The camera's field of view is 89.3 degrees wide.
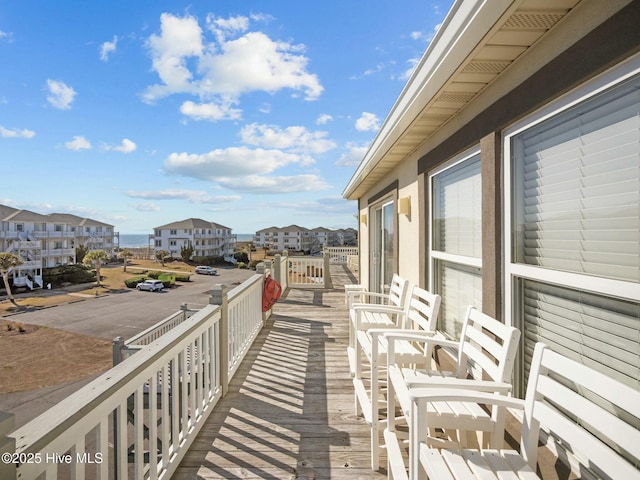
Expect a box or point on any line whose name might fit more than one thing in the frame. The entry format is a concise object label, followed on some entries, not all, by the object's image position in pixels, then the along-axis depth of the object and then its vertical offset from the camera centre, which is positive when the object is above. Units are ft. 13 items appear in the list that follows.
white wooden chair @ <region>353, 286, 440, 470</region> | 6.66 -2.69
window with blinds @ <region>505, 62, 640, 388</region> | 4.07 +0.17
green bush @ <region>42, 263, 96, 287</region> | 107.04 -9.75
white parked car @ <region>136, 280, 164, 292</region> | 89.81 -11.42
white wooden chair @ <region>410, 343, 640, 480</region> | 3.39 -2.29
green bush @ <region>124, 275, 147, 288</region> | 97.71 -10.95
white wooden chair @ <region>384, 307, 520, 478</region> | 5.17 -2.51
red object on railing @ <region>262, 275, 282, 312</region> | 16.38 -2.56
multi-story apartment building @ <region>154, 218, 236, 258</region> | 166.50 +3.88
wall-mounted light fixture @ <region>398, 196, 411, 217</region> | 12.75 +1.44
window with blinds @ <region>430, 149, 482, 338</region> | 8.04 +0.08
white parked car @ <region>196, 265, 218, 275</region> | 123.09 -10.28
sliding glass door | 16.71 -0.26
